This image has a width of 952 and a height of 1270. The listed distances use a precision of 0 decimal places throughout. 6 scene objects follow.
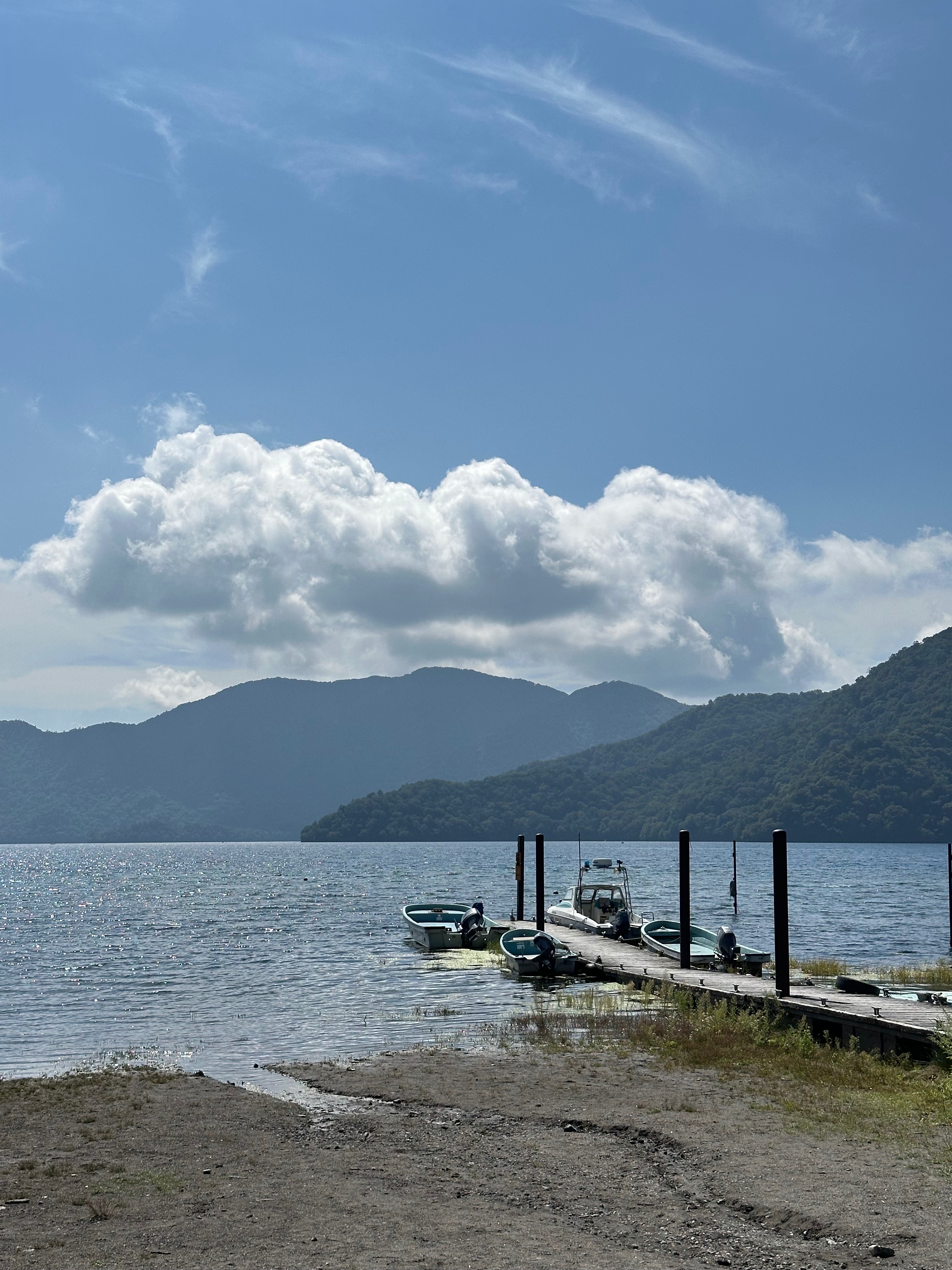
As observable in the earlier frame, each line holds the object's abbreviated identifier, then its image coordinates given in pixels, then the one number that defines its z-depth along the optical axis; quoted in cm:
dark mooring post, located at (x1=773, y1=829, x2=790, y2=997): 2506
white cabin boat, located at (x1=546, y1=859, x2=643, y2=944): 4162
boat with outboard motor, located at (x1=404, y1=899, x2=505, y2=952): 4431
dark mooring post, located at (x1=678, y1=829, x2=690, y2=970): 3203
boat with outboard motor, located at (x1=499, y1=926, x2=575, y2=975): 3425
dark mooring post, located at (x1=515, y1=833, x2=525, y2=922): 4991
